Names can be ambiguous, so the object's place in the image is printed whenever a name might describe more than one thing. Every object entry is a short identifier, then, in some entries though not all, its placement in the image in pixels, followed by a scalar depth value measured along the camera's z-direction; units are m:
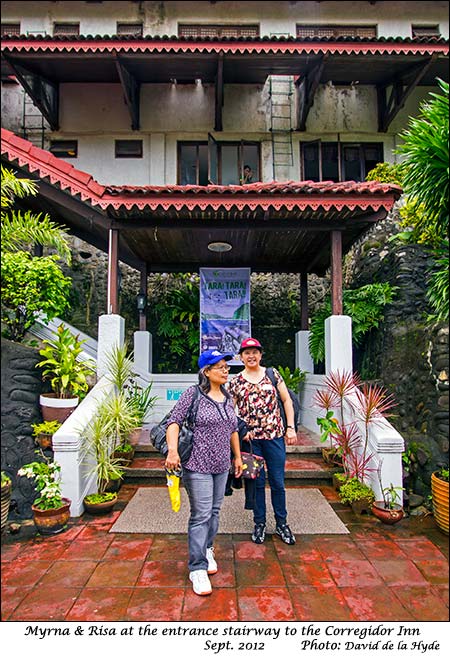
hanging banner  7.61
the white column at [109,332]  5.99
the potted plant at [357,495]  4.32
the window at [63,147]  10.95
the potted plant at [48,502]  3.83
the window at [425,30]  11.48
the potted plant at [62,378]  5.12
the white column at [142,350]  8.19
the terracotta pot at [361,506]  4.31
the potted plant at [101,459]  4.29
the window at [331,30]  11.45
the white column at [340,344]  6.04
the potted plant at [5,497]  3.81
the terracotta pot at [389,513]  4.04
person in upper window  10.80
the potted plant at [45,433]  4.96
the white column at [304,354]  8.33
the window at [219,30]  11.30
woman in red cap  3.58
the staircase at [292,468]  5.12
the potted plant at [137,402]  6.01
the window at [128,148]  10.96
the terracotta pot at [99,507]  4.24
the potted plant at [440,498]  3.98
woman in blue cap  2.92
